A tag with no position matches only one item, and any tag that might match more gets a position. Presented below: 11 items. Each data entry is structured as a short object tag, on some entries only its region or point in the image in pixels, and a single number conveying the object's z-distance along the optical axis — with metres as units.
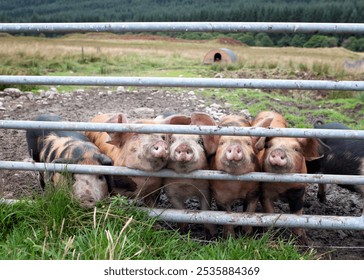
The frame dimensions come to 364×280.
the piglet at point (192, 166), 3.56
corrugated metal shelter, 20.45
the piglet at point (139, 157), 3.56
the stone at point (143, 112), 7.71
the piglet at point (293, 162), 3.79
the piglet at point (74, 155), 3.63
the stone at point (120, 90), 10.76
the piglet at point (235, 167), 3.51
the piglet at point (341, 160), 4.70
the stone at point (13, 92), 10.02
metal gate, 3.30
